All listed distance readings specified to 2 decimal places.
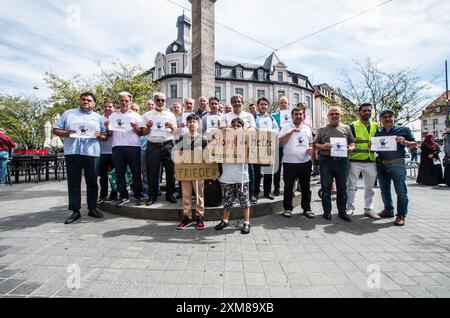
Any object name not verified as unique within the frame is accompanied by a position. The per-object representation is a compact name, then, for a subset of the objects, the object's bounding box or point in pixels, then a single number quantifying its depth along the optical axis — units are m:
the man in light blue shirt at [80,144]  4.52
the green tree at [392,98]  13.27
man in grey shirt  4.78
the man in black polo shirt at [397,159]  4.62
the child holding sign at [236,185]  4.02
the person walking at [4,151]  9.14
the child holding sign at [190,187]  4.20
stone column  7.10
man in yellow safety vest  5.02
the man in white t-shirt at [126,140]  4.82
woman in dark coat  9.40
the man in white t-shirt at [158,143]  4.83
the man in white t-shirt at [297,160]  4.86
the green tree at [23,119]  31.52
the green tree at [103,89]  18.75
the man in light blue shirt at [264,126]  5.45
